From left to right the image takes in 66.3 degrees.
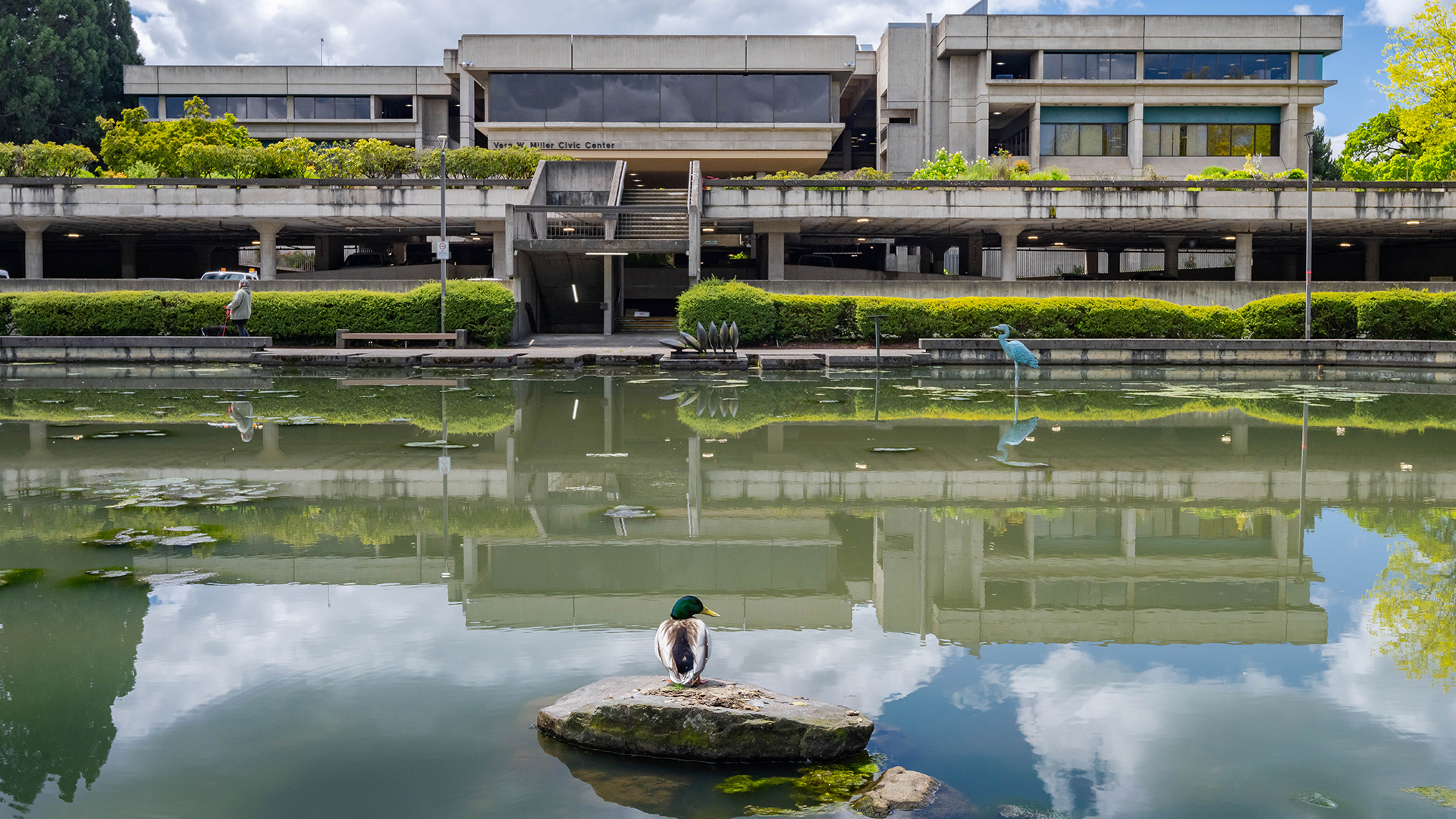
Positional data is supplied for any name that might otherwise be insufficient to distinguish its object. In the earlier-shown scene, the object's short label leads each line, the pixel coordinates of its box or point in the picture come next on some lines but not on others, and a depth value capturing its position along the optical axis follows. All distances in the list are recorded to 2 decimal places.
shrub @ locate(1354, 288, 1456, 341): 26.30
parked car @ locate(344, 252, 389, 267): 48.78
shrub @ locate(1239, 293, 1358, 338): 26.75
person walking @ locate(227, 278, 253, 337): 25.47
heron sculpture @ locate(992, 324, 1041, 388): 18.62
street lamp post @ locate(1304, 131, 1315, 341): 26.52
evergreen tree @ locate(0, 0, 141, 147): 62.47
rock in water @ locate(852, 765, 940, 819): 3.82
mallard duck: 4.52
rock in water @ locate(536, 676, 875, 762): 4.24
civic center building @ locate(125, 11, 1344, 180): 45.91
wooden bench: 26.38
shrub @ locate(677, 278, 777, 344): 26.53
